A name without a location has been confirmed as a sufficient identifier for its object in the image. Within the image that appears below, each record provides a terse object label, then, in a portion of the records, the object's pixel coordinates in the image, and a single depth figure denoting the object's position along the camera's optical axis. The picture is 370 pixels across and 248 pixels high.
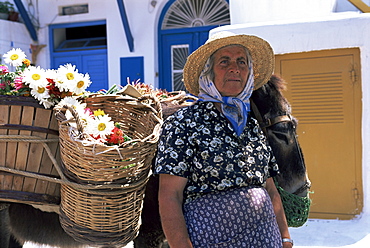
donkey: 2.40
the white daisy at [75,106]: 2.19
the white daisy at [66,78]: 2.42
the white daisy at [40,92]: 2.37
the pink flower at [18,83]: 2.42
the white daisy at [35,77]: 2.38
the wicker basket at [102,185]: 2.08
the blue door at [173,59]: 8.80
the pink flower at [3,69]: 2.56
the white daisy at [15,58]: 2.61
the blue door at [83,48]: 9.29
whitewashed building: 4.86
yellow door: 4.91
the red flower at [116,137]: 2.08
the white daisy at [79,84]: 2.44
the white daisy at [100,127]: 2.09
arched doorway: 8.51
